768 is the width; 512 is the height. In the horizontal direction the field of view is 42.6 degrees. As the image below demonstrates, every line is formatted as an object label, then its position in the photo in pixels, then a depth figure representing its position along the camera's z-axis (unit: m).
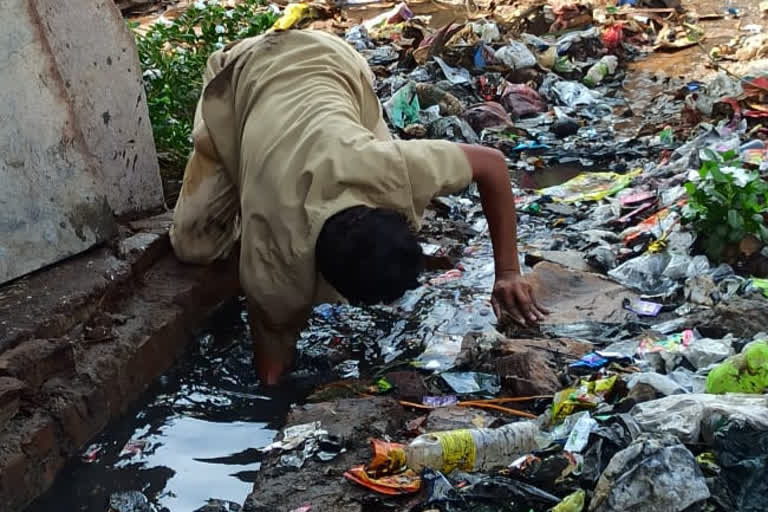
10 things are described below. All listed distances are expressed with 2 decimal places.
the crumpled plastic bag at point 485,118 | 6.89
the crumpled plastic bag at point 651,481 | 2.28
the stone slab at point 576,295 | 3.86
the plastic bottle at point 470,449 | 2.72
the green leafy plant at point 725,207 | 4.01
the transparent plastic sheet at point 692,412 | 2.52
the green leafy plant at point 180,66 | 4.80
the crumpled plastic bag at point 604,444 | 2.49
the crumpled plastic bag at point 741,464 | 2.31
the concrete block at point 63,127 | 3.57
